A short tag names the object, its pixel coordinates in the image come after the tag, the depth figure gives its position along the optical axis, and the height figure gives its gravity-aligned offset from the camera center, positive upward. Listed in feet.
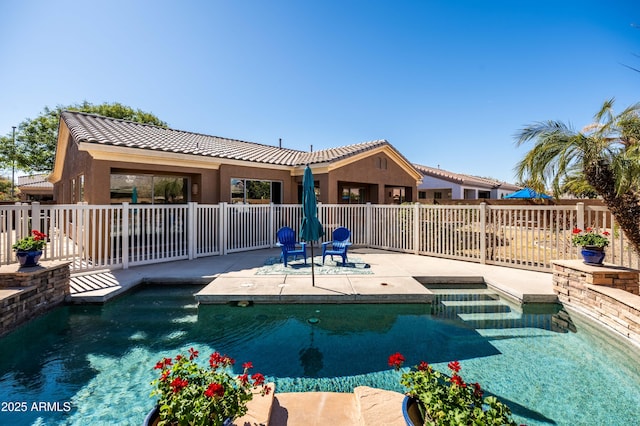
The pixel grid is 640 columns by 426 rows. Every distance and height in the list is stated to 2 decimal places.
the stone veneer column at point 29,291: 14.82 -4.57
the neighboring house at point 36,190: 87.30 +7.16
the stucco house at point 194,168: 29.99 +6.22
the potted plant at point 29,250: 17.17 -2.29
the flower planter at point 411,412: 6.45 -4.78
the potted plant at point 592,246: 18.10 -2.06
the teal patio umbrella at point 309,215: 21.24 -0.10
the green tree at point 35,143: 77.25 +19.68
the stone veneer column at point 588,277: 16.76 -3.88
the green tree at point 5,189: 104.99 +9.00
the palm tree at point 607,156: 18.35 +4.09
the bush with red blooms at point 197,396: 5.86 -4.08
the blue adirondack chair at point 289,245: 26.27 -3.08
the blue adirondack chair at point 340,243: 26.94 -2.95
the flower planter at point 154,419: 6.20 -4.70
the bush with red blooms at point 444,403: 5.73 -4.21
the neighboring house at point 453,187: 87.10 +9.12
